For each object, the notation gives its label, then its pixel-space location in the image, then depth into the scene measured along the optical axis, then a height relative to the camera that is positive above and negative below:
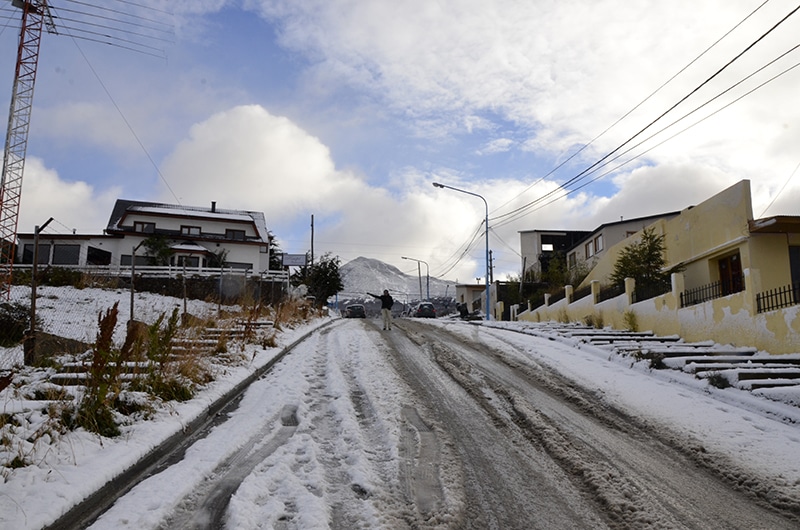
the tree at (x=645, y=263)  19.20 +2.14
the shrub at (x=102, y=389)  5.19 -0.63
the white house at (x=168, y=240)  40.38 +6.81
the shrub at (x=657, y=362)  10.37 -0.74
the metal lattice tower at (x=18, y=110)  30.28 +12.83
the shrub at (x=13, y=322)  14.78 +0.19
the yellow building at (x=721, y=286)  10.76 +0.96
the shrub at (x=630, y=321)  16.03 +0.06
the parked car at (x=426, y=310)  43.94 +1.20
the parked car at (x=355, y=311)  42.44 +1.13
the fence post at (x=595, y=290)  19.66 +1.20
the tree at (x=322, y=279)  34.69 +3.04
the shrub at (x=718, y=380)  8.70 -0.92
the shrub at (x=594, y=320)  18.38 +0.11
